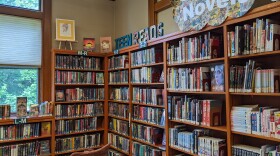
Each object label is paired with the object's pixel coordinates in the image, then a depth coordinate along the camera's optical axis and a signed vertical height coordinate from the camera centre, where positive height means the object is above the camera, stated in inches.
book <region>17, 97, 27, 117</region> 143.2 -15.0
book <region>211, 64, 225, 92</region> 88.6 +1.2
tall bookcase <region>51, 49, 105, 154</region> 155.2 -12.4
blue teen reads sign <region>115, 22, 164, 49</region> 128.8 +27.5
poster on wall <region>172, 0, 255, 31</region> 80.9 +26.4
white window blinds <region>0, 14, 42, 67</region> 149.8 +26.6
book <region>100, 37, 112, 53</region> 173.8 +27.3
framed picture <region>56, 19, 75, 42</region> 162.6 +35.8
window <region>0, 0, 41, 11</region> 153.0 +51.7
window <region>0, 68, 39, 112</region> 151.6 -2.3
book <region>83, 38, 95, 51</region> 170.1 +26.8
